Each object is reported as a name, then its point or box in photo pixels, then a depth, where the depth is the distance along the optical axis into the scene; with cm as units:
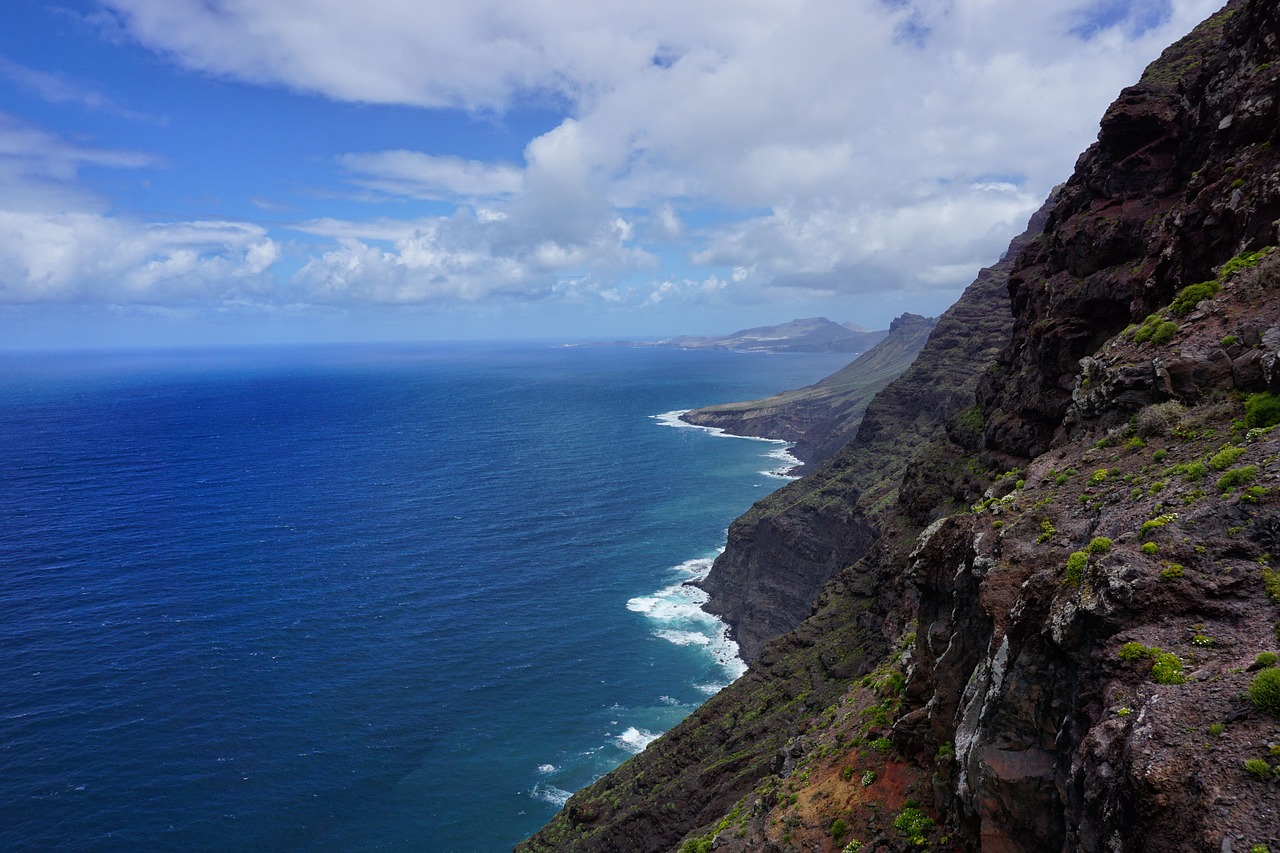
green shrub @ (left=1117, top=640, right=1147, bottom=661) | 1725
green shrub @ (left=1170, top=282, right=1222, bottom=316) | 2870
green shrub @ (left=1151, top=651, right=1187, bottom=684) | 1633
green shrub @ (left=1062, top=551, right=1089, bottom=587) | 2052
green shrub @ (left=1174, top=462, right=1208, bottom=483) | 2162
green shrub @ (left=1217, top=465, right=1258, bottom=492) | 1986
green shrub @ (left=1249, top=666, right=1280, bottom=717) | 1437
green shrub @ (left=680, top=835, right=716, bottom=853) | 3866
